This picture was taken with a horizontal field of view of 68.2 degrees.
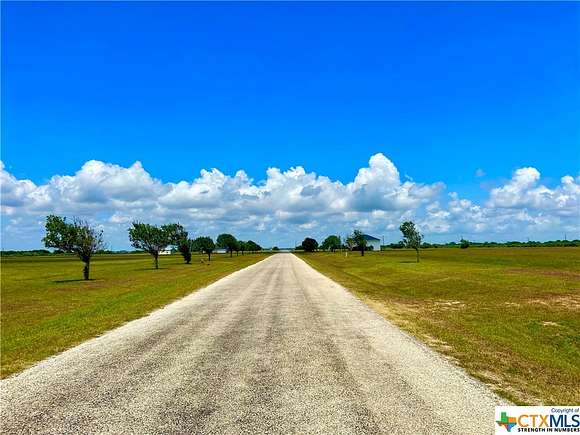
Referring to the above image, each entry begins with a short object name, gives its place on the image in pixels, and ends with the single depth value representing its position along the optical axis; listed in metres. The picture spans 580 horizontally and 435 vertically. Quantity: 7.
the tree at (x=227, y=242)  152.00
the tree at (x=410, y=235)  74.69
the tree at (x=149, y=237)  70.44
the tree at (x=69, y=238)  46.41
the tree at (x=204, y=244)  113.12
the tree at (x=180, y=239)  77.75
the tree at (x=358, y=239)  122.12
